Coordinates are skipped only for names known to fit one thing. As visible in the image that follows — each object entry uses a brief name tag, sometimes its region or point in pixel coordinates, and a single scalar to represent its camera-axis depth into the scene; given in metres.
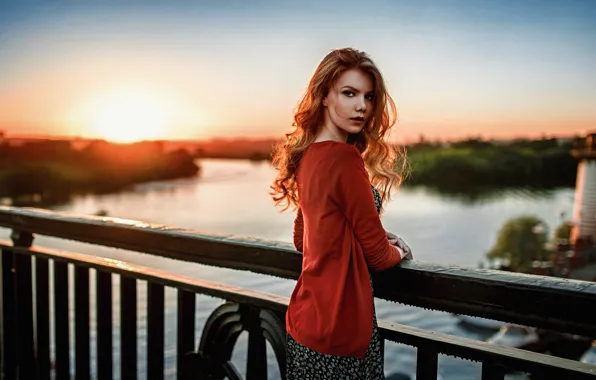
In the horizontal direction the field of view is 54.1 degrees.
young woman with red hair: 1.19
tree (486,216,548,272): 36.66
